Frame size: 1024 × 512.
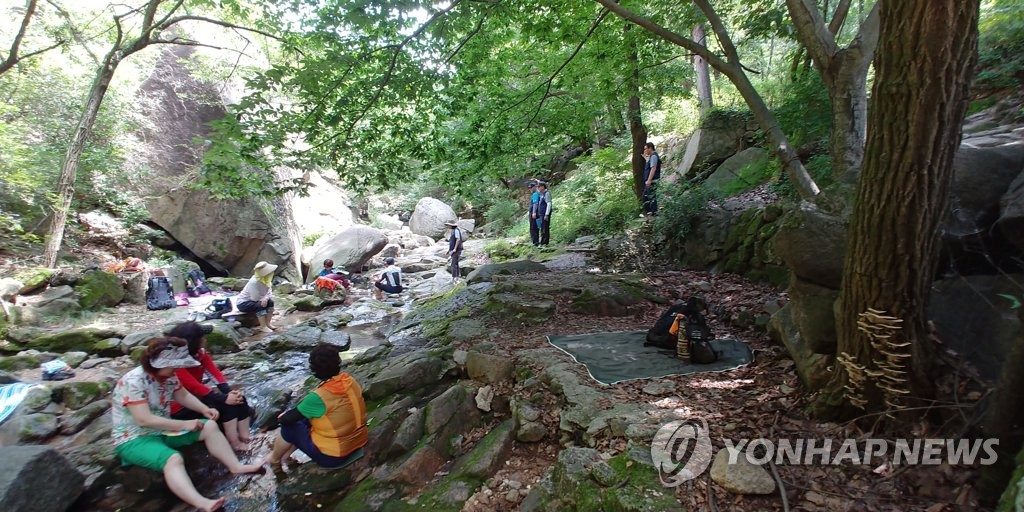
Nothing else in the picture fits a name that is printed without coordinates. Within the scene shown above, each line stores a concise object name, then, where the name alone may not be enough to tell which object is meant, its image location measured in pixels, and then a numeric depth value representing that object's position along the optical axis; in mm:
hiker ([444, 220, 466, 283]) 11812
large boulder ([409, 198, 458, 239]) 23891
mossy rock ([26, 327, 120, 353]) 6949
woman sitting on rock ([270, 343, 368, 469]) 3631
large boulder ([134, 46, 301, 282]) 13422
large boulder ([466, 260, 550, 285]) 9109
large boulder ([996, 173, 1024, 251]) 2436
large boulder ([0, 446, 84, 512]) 2805
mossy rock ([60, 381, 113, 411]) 5273
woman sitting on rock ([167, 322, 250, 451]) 4109
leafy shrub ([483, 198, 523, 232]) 21578
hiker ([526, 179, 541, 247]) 11984
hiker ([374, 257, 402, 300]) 12211
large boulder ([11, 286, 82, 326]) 7883
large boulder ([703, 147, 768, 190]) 9211
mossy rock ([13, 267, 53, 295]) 8453
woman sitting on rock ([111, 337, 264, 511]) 3320
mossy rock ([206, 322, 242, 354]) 7301
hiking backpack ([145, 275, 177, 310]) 9656
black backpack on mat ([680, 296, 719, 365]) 4043
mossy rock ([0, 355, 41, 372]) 6012
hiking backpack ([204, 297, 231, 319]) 8875
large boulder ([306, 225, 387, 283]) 15461
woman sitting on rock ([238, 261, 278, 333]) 8555
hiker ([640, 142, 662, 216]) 9508
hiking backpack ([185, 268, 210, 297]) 11430
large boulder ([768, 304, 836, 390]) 2959
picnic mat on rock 3953
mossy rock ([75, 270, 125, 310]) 9041
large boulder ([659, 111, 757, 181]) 10305
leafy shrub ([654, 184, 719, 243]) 8211
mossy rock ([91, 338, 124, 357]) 7027
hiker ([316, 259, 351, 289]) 12039
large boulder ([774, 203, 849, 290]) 3170
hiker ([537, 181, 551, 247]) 11703
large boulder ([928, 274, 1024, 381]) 2359
